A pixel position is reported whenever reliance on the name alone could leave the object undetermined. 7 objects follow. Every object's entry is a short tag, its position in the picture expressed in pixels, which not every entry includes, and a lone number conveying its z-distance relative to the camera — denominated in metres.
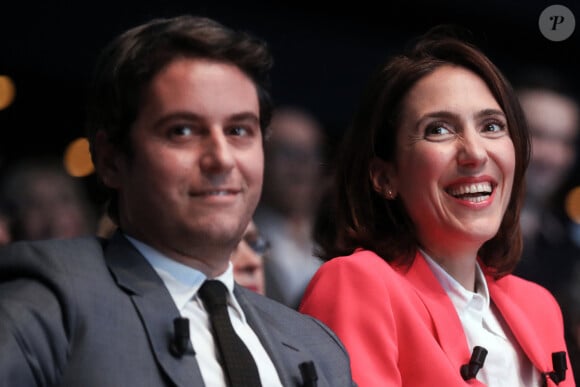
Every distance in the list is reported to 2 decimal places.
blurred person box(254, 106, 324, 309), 8.62
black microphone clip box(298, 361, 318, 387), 4.07
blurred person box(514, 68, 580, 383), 8.44
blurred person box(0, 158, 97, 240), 8.42
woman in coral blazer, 4.78
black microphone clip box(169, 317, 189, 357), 3.67
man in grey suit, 3.52
